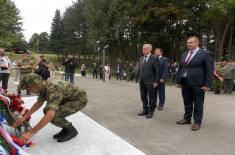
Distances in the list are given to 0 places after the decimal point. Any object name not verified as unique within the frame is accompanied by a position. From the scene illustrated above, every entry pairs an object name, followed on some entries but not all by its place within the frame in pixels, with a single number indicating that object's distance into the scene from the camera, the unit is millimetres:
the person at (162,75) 4718
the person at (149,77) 4172
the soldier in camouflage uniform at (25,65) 6600
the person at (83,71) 19200
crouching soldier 2554
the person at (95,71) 18949
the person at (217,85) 8166
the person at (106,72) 13572
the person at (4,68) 6184
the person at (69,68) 8995
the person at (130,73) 16417
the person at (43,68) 6961
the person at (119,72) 17588
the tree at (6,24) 27489
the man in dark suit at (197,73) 3481
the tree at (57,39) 36356
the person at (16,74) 8292
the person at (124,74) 17631
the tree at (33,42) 55232
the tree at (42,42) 51287
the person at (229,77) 8454
